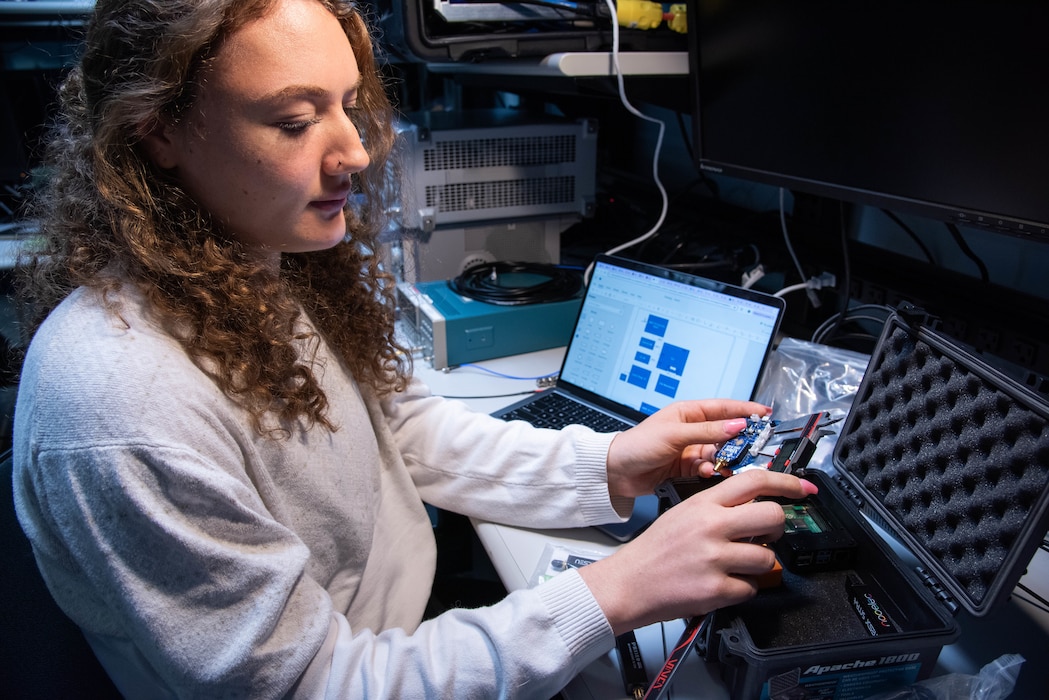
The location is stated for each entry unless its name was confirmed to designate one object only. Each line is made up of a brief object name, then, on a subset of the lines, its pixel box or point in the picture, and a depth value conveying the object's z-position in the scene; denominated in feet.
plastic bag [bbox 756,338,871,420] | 3.60
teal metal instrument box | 4.59
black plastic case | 1.96
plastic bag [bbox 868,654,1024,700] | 1.99
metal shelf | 3.95
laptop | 3.46
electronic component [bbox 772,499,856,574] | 2.40
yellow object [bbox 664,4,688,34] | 4.23
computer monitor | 2.57
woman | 1.87
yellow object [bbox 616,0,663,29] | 4.16
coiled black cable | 4.75
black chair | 2.18
